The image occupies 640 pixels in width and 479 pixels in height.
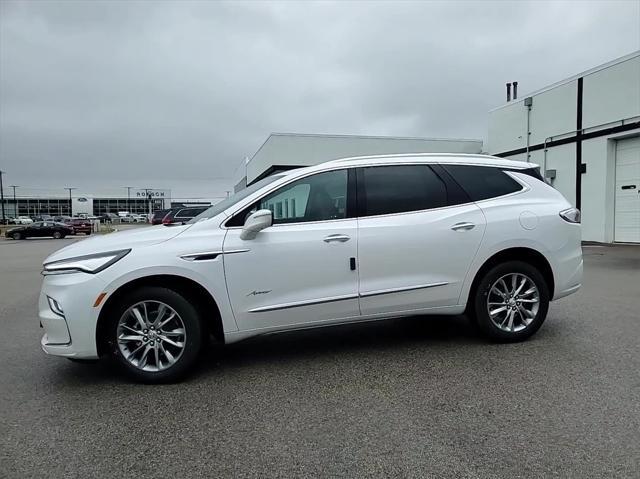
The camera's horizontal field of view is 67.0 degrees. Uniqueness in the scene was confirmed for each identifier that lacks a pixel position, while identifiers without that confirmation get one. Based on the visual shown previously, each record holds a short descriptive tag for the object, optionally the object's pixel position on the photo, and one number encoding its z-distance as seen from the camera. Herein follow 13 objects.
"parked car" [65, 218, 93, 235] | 42.47
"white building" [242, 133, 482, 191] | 25.97
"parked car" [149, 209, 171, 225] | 31.26
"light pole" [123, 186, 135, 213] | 115.90
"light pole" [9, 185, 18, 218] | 102.12
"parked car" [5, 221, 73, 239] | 35.91
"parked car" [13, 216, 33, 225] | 75.34
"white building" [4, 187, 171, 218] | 102.12
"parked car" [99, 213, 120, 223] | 86.38
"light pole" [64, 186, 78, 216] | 105.24
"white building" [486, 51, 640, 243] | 16.75
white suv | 3.89
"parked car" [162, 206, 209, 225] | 26.95
